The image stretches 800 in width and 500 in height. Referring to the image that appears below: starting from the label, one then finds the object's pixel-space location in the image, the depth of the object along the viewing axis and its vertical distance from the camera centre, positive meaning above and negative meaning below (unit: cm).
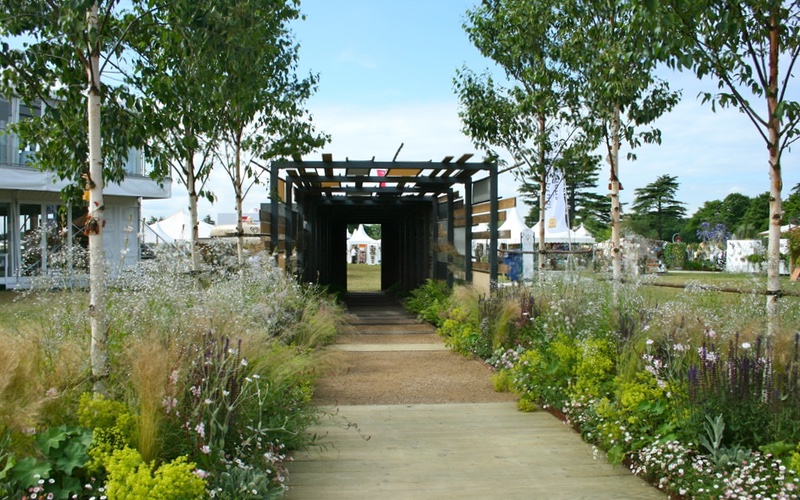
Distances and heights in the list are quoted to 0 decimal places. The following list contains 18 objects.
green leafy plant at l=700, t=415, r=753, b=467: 345 -99
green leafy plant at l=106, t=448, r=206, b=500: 291 -95
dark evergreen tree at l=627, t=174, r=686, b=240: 6444 +401
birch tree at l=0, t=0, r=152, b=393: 412 +114
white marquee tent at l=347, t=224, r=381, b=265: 5209 +70
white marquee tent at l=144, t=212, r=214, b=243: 2823 +113
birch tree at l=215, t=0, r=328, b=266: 875 +221
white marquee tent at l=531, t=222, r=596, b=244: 3281 +66
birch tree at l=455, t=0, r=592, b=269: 1145 +277
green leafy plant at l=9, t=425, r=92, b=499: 295 -91
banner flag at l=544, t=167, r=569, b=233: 1345 +131
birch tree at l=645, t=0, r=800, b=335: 545 +163
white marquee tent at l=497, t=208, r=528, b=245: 2758 +114
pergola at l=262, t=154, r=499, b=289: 1153 +109
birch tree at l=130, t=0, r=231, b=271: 480 +149
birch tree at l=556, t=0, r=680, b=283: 793 +205
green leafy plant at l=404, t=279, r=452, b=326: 1184 -89
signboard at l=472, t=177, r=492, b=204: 1189 +107
